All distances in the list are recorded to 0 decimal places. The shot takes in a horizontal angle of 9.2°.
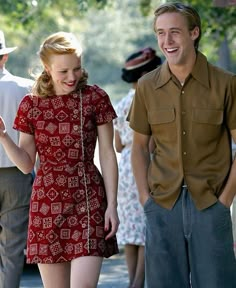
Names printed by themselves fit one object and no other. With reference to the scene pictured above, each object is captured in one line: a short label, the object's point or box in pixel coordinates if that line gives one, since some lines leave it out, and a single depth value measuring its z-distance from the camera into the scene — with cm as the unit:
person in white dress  1285
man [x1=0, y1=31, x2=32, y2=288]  1044
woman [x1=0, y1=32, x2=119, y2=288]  841
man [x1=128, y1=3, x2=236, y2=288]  790
